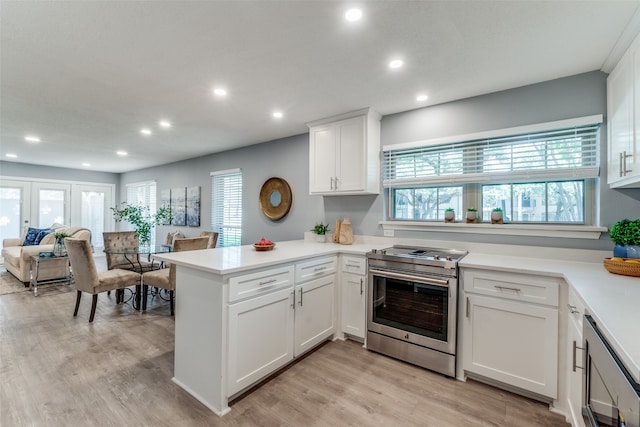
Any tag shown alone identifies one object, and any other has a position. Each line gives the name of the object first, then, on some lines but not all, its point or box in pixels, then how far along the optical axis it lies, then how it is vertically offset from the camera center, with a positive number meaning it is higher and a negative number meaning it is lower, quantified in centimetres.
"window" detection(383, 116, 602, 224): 233 +38
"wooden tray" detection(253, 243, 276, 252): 271 -33
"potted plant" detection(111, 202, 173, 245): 442 -19
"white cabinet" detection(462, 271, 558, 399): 192 -84
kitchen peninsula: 182 -51
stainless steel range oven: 228 -80
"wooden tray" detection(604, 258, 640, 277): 173 -33
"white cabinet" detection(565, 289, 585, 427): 151 -84
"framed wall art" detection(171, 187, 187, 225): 603 +17
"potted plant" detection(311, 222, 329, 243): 352 -23
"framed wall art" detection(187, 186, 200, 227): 573 +14
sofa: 474 -71
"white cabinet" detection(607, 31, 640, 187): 172 +64
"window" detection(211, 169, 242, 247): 501 +14
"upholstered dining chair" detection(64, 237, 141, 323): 327 -78
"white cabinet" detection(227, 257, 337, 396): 192 -84
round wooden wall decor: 421 +24
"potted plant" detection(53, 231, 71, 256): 460 -55
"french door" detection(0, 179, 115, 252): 656 +16
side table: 454 -104
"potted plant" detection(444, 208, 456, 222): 291 +0
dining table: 372 -75
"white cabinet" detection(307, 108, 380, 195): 314 +71
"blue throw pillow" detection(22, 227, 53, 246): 563 -50
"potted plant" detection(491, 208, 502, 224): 264 +0
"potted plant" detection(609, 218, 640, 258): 182 -15
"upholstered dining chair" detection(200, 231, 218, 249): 434 -39
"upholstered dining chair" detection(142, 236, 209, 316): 328 -76
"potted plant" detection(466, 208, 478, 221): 278 +1
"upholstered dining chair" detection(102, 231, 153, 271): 407 -53
